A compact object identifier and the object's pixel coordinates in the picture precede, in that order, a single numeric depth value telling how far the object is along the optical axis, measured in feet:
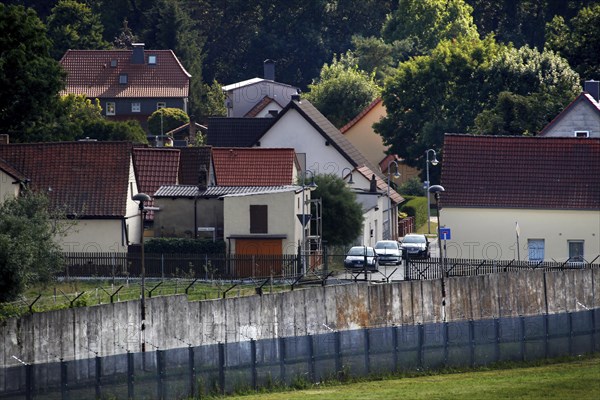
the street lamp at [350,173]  274.93
